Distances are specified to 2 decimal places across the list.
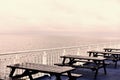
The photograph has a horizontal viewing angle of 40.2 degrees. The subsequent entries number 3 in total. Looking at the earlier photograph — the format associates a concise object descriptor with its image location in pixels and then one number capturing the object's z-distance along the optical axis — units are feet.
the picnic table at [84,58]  16.25
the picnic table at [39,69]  11.26
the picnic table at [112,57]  21.31
